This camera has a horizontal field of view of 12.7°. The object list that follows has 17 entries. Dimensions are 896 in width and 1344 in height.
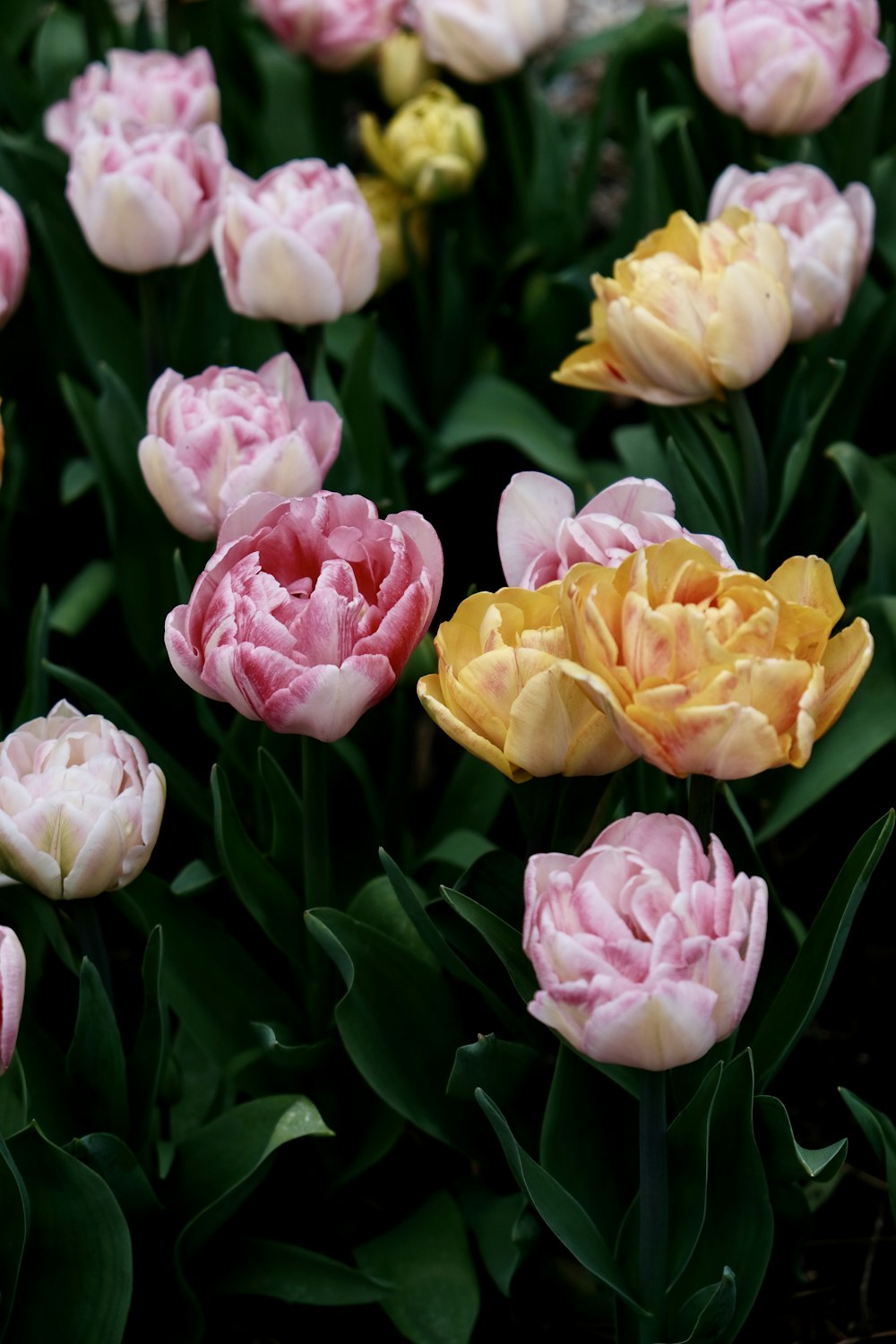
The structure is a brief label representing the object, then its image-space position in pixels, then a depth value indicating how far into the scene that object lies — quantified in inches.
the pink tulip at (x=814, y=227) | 59.4
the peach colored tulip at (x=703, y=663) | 48.9
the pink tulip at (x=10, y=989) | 50.8
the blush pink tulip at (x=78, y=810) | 52.3
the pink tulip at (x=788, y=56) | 62.1
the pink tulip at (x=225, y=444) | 55.8
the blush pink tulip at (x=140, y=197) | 61.1
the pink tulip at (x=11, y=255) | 61.1
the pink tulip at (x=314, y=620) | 50.8
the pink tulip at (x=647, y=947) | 48.4
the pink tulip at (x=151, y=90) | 66.5
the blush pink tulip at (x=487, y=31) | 69.2
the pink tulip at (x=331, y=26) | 70.7
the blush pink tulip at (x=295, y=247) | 59.1
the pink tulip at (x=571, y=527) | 51.3
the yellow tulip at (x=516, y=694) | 50.0
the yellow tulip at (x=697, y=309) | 56.1
